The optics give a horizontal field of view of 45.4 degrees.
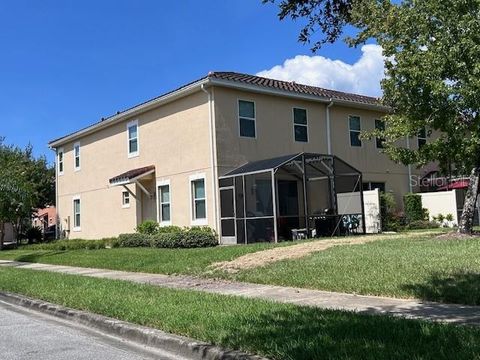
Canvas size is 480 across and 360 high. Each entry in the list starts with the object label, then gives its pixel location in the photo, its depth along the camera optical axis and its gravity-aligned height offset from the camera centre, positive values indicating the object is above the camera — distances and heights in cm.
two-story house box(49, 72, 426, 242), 2134 +309
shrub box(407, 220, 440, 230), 2448 -36
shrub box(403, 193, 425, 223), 2603 +40
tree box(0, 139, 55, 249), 3052 +226
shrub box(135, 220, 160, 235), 2345 +2
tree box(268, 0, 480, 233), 1398 +352
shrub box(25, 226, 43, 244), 3647 -18
